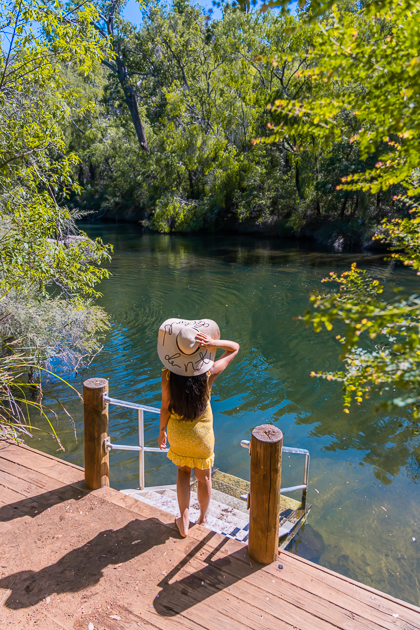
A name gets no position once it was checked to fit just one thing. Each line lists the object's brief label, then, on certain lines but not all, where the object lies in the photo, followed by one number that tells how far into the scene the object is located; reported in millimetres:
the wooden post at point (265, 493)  2787
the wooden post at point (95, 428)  3586
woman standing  2914
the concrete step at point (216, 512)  3971
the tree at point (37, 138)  5480
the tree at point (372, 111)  1418
